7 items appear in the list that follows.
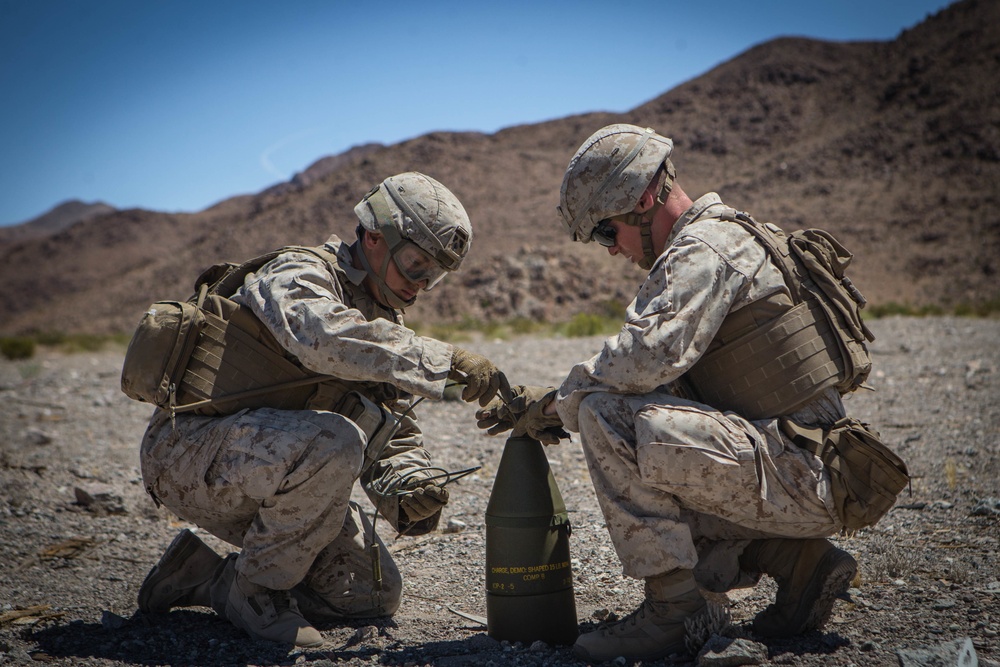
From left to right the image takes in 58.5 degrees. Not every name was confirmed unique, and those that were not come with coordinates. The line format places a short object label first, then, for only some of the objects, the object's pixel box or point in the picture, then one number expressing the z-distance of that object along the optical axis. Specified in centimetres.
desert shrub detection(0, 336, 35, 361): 2019
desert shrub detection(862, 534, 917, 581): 420
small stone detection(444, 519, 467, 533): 549
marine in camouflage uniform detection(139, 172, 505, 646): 376
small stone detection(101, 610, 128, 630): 400
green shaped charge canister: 360
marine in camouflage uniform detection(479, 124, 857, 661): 329
